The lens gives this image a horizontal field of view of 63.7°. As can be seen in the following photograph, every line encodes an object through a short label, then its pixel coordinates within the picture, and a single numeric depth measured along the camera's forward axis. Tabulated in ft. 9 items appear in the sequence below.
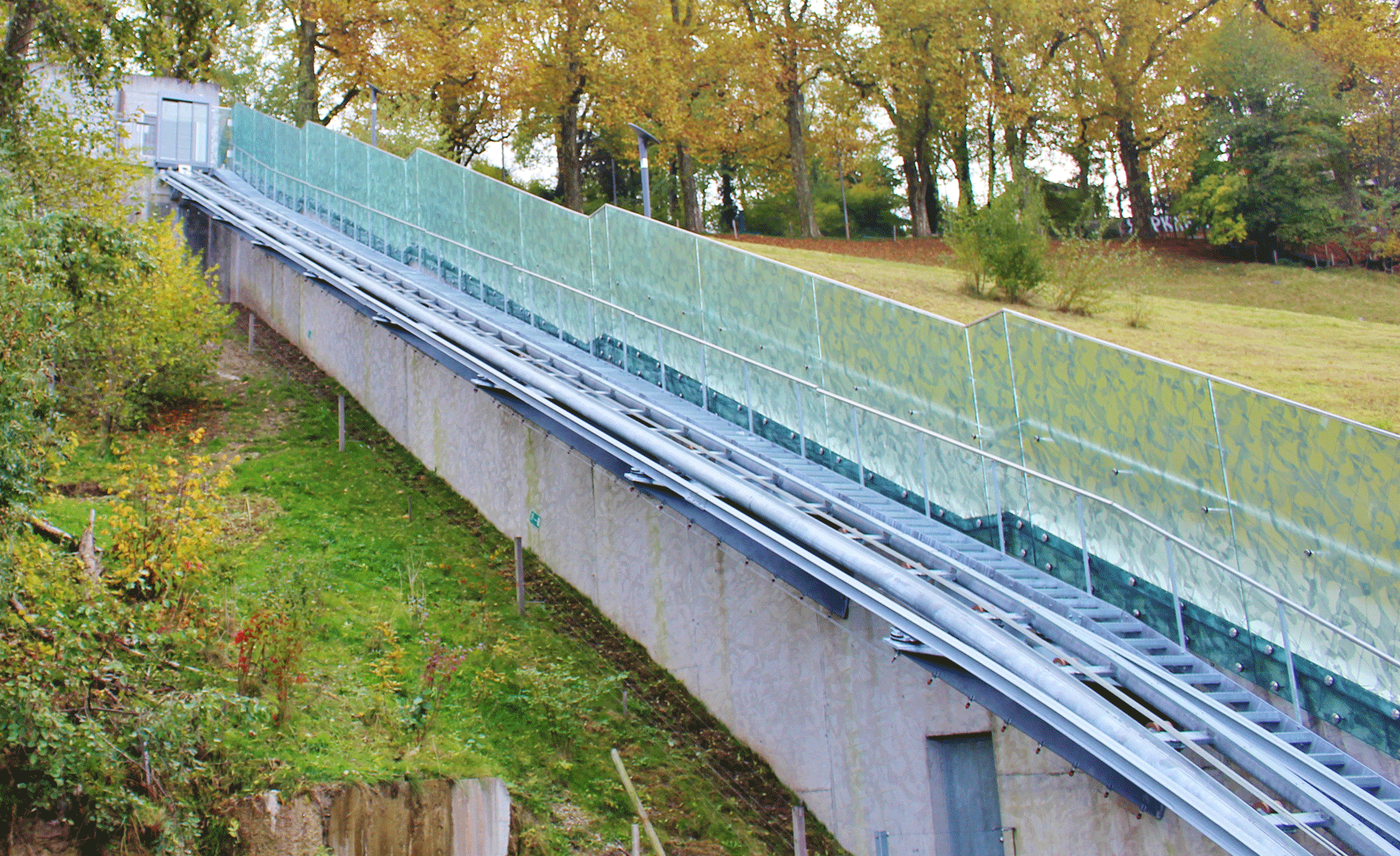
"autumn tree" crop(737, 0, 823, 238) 124.36
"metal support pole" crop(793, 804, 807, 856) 33.50
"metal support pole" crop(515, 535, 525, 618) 45.96
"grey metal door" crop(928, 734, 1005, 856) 31.91
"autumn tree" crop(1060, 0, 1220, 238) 137.69
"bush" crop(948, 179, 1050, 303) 88.22
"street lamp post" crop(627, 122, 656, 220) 54.44
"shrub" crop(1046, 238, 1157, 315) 86.69
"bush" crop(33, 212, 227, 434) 59.57
